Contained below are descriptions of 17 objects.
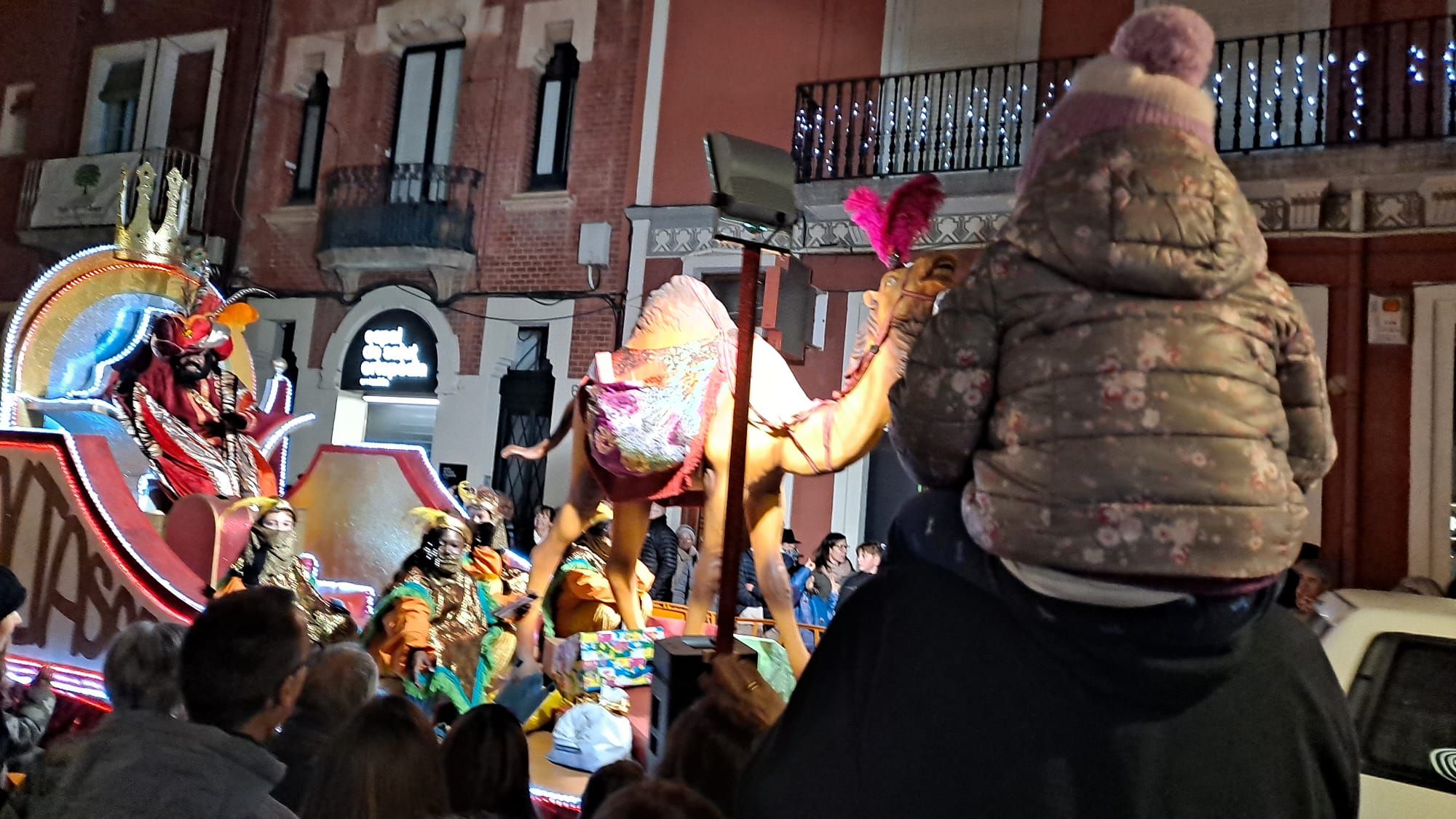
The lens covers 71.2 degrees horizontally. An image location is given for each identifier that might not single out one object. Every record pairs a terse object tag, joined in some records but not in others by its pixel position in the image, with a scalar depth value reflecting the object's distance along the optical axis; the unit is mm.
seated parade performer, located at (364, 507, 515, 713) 4293
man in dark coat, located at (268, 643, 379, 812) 2447
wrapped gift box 4277
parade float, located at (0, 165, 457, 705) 5180
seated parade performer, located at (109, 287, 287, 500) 7000
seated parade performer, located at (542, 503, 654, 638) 4953
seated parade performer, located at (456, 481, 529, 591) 5406
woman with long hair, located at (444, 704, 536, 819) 2223
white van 2477
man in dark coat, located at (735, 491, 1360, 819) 1337
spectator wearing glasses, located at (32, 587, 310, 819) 1707
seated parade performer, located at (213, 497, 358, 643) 4883
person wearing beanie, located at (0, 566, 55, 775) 2941
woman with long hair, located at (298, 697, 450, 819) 1973
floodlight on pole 3217
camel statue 3930
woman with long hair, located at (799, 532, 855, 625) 6516
